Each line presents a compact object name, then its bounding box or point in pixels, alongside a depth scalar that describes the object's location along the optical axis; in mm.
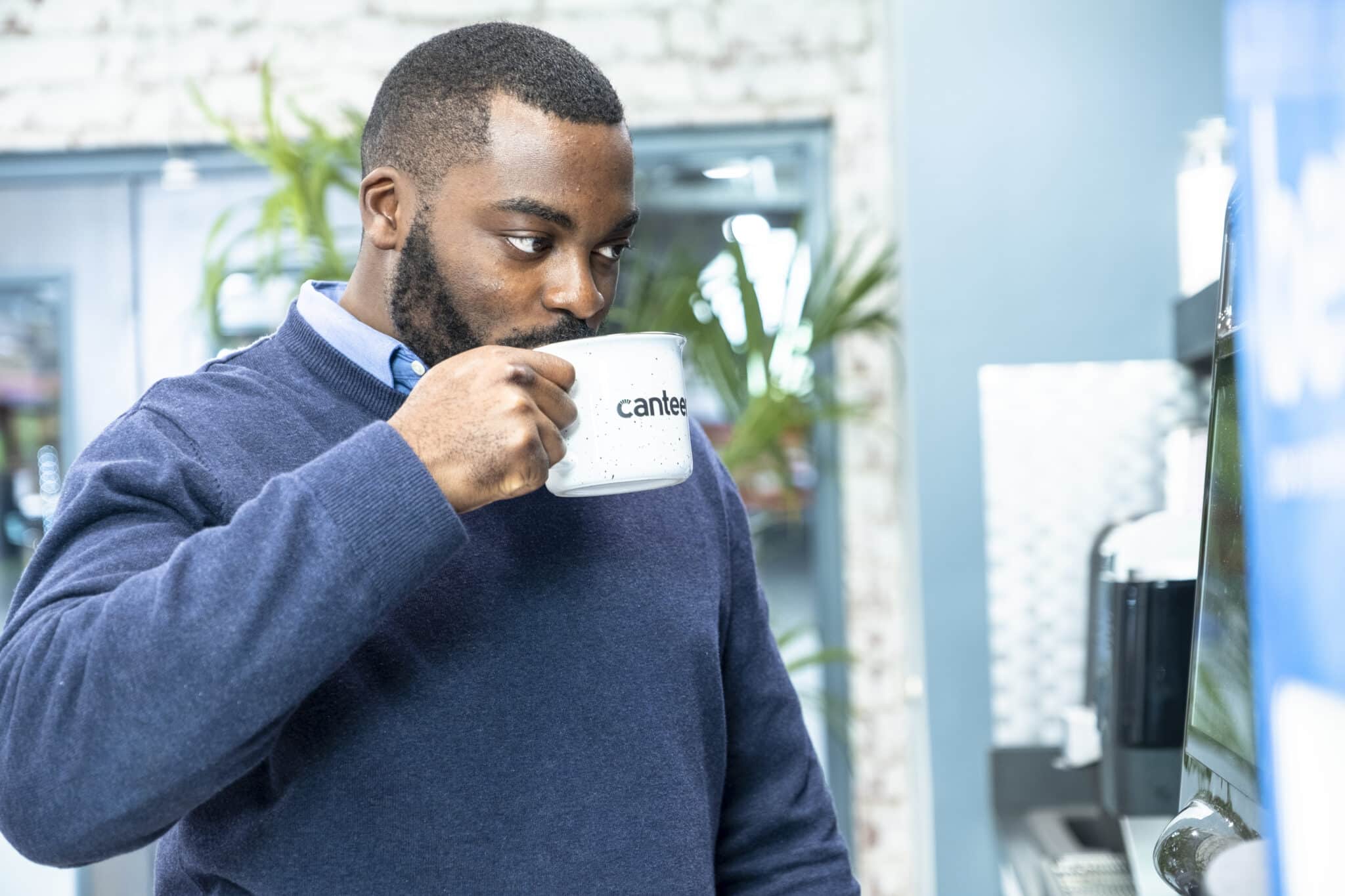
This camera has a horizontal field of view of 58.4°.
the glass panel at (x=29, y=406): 2820
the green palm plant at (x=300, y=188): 2119
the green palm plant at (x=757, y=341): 2311
